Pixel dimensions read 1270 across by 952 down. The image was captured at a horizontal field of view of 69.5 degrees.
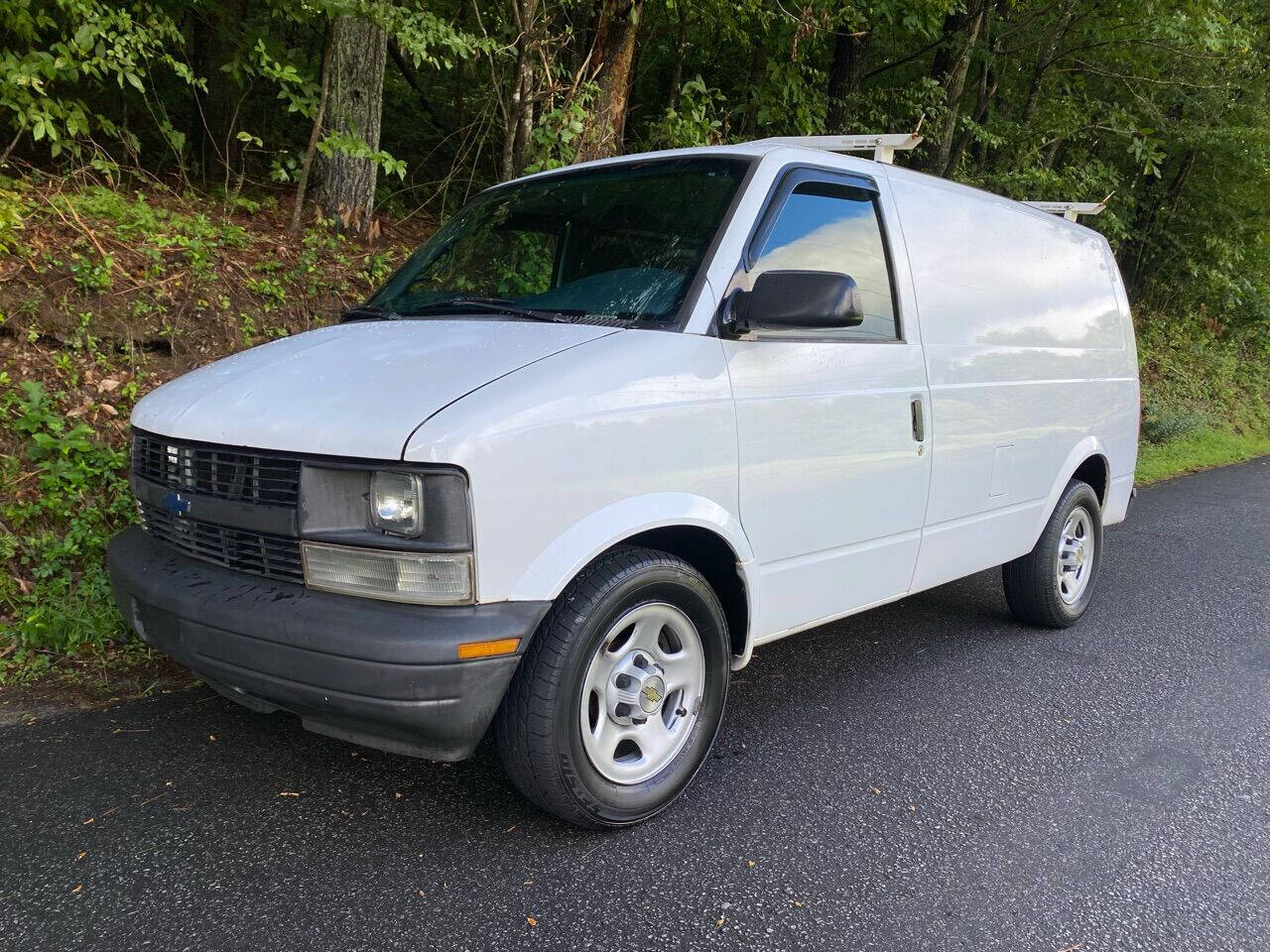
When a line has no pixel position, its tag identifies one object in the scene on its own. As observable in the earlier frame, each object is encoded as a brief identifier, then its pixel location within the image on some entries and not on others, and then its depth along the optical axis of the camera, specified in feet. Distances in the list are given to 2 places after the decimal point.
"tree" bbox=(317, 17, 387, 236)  21.62
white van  7.59
